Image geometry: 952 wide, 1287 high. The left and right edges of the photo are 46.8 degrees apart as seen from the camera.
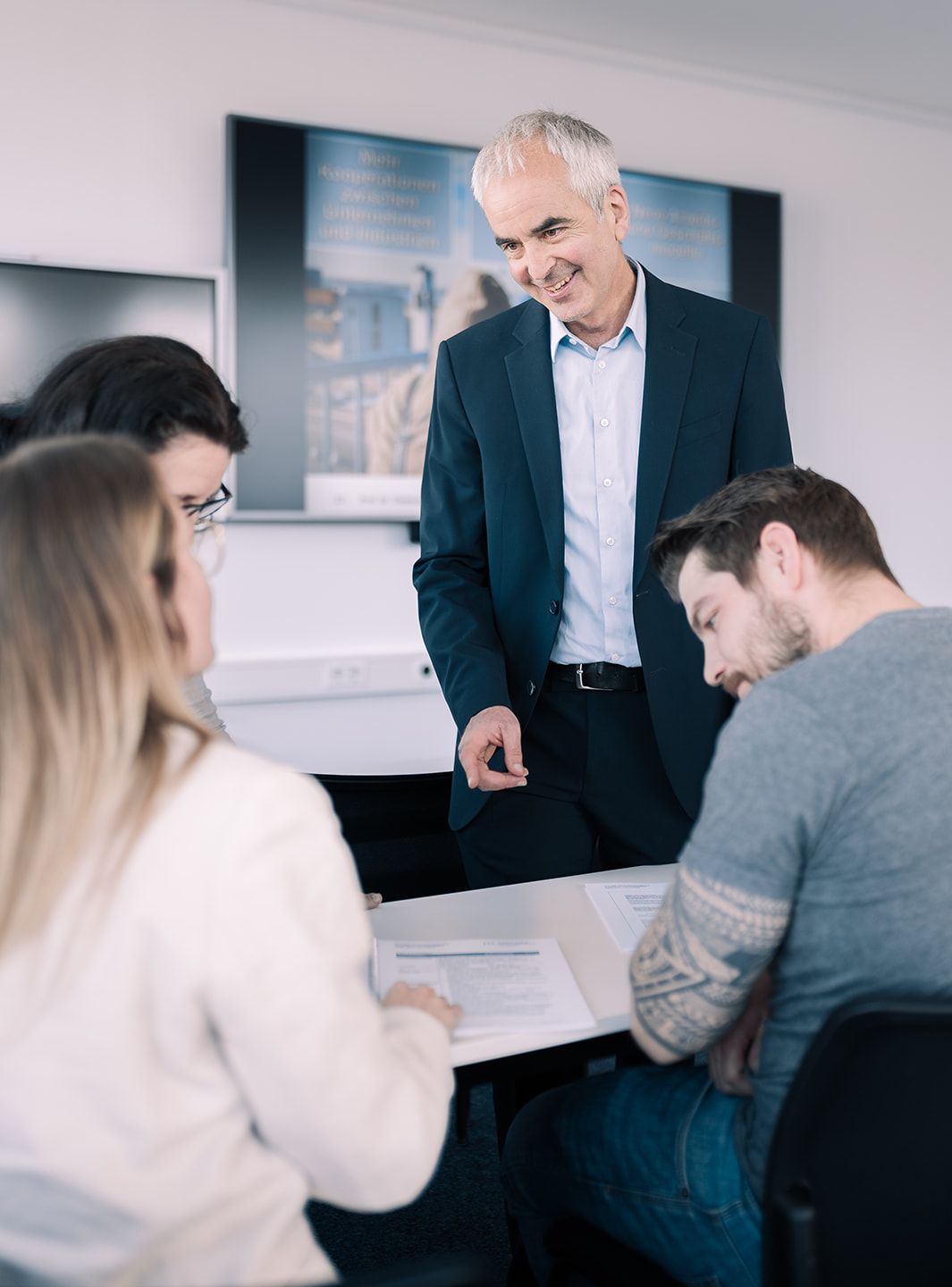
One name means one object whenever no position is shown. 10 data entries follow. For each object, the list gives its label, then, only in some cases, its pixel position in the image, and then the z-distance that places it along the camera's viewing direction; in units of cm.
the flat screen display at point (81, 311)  312
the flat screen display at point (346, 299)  333
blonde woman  83
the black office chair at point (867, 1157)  91
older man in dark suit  189
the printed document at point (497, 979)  122
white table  120
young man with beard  102
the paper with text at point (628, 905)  149
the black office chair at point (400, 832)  197
